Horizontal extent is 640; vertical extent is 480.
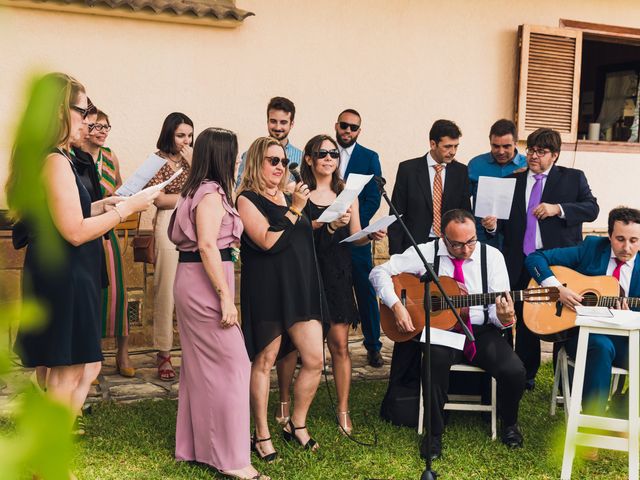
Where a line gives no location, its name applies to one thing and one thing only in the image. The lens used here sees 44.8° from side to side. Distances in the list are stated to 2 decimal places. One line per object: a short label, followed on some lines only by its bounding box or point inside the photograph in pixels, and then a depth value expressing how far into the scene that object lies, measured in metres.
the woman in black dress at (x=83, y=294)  2.88
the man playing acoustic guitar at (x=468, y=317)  4.40
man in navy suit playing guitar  4.25
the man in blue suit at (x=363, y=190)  5.85
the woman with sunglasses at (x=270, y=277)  3.99
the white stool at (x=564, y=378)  4.44
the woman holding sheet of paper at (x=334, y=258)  4.50
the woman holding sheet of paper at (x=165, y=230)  5.35
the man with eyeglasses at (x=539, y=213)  5.29
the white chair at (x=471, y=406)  4.52
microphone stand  3.55
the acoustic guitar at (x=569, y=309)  4.46
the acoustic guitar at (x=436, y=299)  4.43
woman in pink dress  3.72
